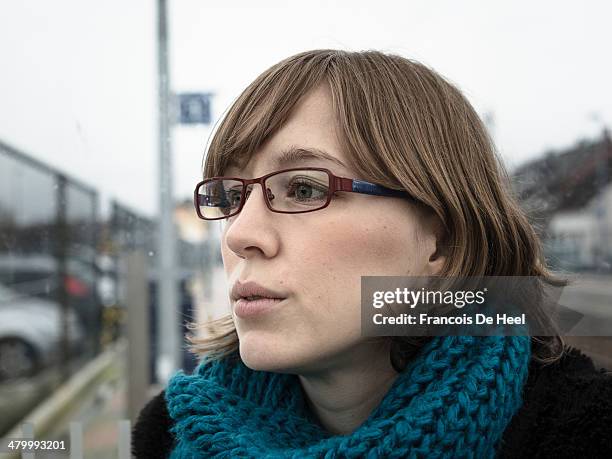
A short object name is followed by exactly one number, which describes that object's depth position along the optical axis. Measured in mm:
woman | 386
